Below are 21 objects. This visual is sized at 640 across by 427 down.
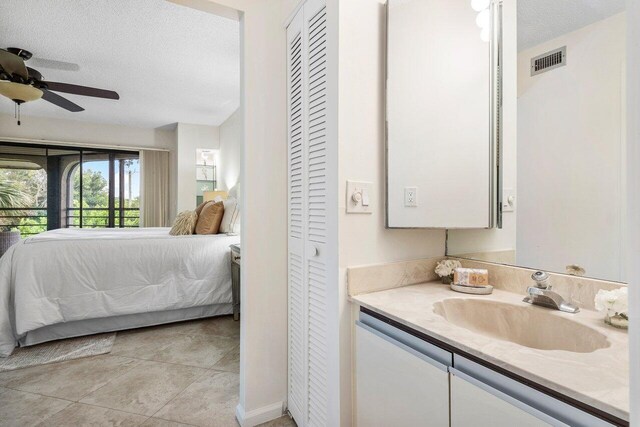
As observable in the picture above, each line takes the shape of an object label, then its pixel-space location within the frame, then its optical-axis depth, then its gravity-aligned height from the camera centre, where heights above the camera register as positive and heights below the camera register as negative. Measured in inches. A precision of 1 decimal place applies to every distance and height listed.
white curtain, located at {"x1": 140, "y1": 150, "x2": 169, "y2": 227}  228.1 +16.5
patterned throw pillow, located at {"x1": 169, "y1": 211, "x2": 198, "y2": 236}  134.3 -5.4
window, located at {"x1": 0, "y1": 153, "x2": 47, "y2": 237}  201.9 +10.7
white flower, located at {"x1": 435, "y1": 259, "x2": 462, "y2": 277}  54.1 -9.2
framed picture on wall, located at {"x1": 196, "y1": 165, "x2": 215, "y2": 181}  223.9 +27.4
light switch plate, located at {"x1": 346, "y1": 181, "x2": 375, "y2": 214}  48.8 +2.4
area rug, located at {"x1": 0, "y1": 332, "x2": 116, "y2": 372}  91.4 -43.2
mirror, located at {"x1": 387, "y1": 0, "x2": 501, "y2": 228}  51.2 +16.4
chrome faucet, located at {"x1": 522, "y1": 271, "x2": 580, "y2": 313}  39.3 -10.5
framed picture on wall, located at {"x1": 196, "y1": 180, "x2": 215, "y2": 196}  223.8 +17.6
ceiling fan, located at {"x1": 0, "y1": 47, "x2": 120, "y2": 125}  99.6 +44.7
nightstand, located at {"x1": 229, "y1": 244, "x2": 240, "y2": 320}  117.2 -25.6
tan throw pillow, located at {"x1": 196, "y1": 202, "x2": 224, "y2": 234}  135.5 -3.6
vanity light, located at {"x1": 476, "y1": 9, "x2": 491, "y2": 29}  52.6 +31.8
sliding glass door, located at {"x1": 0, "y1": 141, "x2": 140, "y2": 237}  204.1 +15.9
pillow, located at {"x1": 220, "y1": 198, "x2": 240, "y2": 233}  136.3 -3.1
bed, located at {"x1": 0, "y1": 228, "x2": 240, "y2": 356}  98.7 -24.8
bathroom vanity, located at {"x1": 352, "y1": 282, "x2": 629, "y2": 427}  24.1 -14.3
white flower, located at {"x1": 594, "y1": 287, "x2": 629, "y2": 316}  33.3 -9.3
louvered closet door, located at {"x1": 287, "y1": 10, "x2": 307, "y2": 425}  59.5 -2.9
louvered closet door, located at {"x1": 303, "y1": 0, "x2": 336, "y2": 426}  51.9 +0.7
